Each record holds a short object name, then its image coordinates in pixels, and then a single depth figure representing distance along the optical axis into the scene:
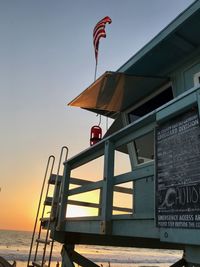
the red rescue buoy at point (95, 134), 5.39
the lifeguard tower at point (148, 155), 2.19
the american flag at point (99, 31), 6.32
